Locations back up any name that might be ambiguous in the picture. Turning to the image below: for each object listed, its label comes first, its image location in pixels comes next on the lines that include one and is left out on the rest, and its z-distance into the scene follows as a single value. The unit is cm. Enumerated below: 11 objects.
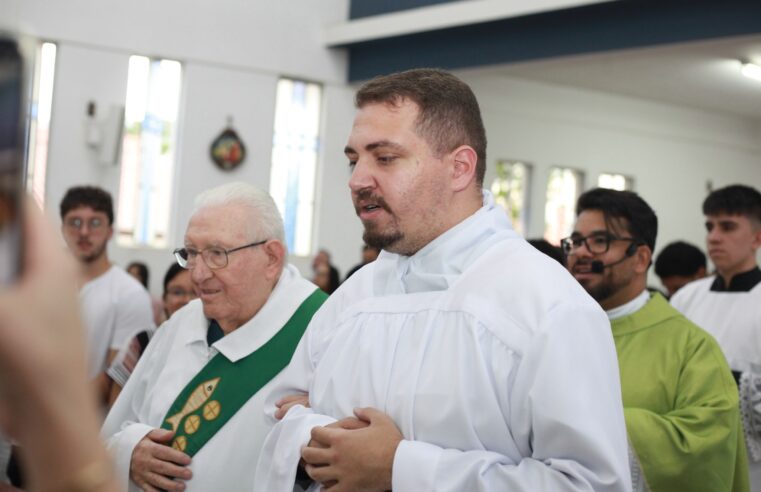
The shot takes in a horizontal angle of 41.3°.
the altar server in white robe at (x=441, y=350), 232
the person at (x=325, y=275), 1053
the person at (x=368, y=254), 868
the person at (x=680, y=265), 795
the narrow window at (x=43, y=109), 1273
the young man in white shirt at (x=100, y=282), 571
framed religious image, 1380
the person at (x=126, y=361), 446
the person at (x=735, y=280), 557
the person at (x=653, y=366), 345
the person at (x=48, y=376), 55
